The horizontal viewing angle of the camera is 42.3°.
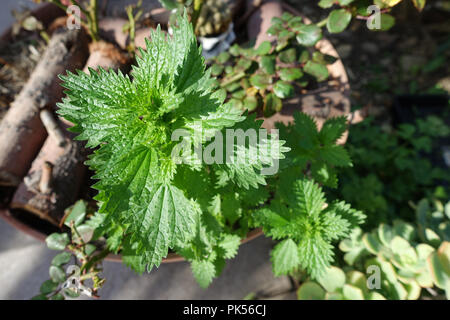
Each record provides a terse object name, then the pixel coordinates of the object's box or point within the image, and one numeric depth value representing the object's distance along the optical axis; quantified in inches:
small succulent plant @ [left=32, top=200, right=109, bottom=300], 14.9
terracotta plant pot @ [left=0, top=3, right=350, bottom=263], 16.5
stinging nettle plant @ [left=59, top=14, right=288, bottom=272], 12.8
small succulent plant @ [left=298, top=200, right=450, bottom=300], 16.0
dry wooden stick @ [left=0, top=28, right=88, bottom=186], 17.2
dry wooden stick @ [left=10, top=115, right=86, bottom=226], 16.6
